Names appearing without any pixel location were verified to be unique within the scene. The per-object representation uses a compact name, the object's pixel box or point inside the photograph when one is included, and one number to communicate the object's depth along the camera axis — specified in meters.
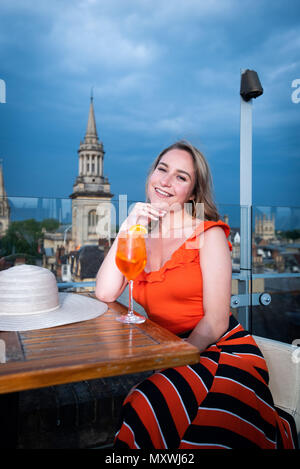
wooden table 0.71
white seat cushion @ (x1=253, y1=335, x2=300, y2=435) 1.16
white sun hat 1.00
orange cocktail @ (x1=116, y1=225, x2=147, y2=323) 1.13
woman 0.97
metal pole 3.00
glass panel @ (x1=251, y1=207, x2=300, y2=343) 3.04
